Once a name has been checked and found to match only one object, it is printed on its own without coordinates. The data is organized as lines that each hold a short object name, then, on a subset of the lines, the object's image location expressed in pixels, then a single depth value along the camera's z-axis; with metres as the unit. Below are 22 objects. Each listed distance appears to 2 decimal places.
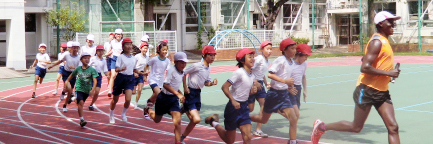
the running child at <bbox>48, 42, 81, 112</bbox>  12.78
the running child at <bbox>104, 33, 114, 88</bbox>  14.94
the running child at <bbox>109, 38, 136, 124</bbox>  10.47
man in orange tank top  6.37
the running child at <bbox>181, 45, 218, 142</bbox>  8.11
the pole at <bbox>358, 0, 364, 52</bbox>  38.53
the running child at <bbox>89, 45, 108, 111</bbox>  13.35
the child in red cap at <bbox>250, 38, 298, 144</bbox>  7.89
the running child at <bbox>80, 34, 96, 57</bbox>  14.46
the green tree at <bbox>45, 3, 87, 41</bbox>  27.92
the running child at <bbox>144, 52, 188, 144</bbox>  8.02
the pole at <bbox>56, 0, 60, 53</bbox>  28.90
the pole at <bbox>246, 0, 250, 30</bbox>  38.42
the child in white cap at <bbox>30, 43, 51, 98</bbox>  15.15
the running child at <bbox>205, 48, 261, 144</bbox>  7.09
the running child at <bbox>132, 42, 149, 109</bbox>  12.23
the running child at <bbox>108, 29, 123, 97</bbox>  14.71
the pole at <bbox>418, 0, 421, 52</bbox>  37.25
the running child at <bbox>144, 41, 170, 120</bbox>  10.29
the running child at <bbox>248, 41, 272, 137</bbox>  8.94
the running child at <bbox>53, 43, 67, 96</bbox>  14.35
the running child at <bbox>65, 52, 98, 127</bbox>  10.49
